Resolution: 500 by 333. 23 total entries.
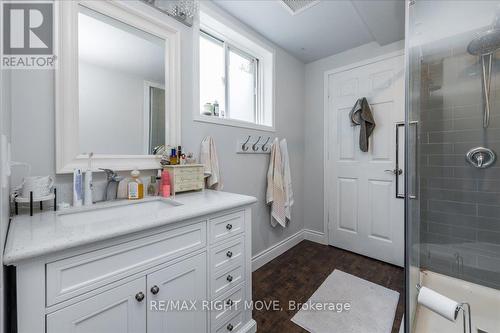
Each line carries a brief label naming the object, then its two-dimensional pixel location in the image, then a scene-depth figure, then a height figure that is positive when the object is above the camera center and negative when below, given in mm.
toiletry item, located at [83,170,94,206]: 1168 -135
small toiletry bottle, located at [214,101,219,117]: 1948 +503
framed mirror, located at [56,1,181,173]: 1151 +481
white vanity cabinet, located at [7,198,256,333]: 678 -462
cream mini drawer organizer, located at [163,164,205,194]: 1435 -83
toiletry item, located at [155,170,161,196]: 1450 -132
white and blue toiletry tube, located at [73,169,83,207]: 1136 -117
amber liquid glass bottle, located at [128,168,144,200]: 1320 -138
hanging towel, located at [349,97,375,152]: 2366 +488
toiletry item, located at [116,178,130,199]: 1319 -145
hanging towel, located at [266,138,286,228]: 2277 -243
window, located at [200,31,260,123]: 1979 +857
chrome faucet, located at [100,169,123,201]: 1275 -117
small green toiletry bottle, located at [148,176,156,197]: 1451 -152
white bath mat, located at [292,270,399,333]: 1490 -1095
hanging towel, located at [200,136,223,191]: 1716 +32
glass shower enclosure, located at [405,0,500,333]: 1506 +119
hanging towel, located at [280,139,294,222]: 2373 -133
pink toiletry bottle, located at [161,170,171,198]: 1398 -122
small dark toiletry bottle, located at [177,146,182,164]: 1514 +81
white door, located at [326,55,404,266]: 2295 -18
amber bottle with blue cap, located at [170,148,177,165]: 1486 +56
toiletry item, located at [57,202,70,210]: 1087 -202
